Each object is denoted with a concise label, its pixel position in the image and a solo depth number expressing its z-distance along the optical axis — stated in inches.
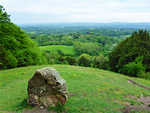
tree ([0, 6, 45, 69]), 1241.1
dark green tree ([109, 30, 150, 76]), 1485.7
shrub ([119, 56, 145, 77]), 1379.2
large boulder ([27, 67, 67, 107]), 453.7
